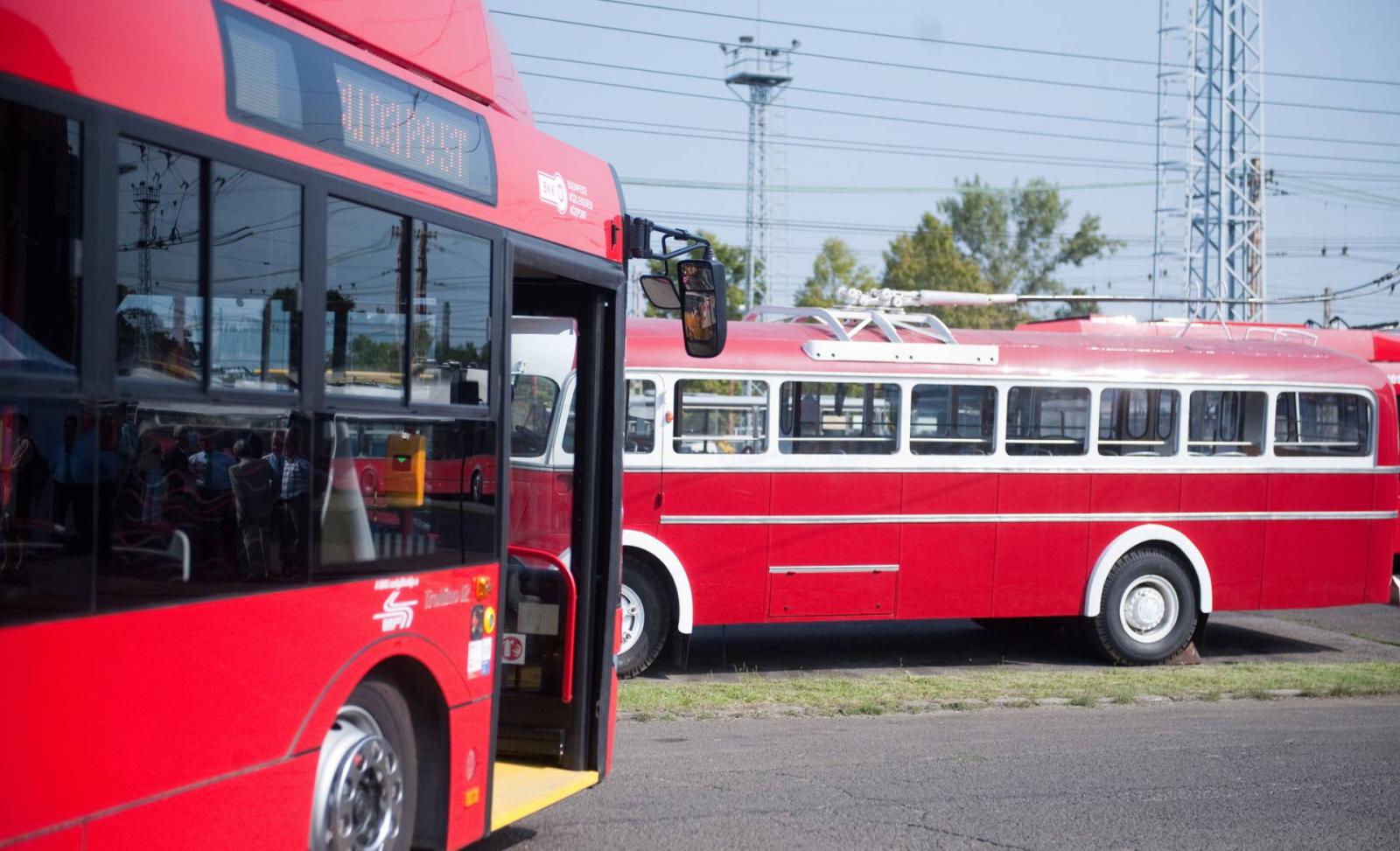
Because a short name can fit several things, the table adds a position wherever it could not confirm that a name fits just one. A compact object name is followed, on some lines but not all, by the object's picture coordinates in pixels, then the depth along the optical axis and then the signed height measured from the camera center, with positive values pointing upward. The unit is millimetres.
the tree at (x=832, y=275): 49156 +5025
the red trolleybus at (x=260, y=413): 3318 -21
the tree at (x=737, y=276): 42012 +4256
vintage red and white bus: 11344 -464
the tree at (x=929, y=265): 59344 +6549
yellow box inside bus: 4625 -198
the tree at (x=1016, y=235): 78625 +10445
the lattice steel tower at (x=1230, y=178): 34275 +6063
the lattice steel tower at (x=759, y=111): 42500 +9229
